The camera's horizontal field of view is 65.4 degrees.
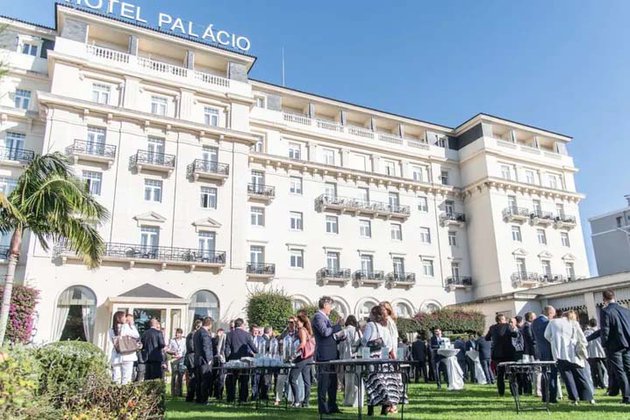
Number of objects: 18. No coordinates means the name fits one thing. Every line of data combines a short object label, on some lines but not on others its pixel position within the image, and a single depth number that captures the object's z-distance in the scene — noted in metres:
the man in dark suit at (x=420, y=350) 16.22
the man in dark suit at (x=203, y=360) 10.40
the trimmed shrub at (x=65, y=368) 6.04
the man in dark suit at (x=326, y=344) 8.09
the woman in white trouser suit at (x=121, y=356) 10.58
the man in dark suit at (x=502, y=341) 11.13
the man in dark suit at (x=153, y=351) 11.32
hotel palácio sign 26.53
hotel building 24.23
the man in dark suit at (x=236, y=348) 10.91
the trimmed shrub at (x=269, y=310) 24.89
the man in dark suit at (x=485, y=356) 14.95
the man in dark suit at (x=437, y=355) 14.21
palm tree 12.84
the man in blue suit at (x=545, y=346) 9.59
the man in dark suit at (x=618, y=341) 8.79
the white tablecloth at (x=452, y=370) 13.15
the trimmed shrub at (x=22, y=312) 19.86
